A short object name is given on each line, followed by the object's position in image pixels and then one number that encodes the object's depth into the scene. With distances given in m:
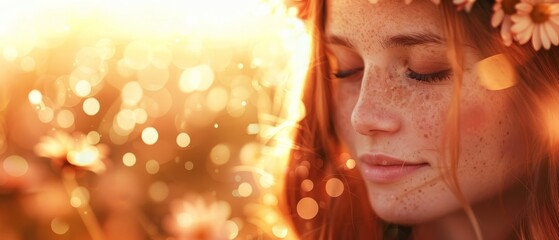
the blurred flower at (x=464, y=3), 0.57
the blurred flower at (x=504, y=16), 0.57
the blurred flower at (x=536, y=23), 0.56
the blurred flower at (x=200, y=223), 0.74
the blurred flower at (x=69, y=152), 0.78
